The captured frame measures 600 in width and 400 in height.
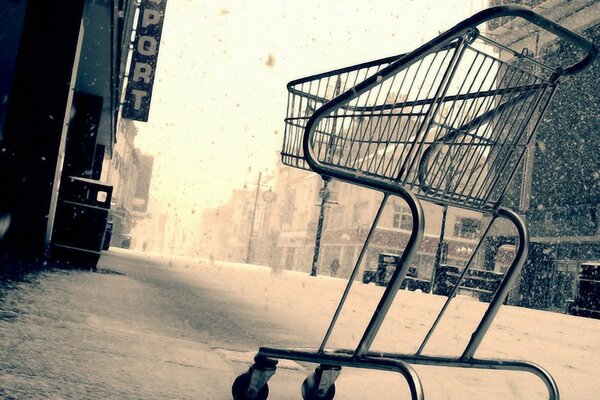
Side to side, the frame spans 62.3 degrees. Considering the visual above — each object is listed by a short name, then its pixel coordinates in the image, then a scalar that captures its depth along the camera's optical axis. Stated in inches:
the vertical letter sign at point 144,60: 491.8
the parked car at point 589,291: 421.7
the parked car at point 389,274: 635.5
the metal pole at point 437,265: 552.8
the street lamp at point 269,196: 1731.8
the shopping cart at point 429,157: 63.6
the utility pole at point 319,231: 728.3
